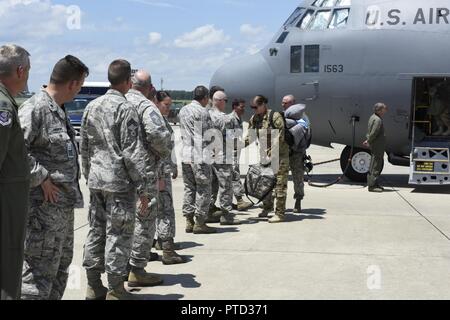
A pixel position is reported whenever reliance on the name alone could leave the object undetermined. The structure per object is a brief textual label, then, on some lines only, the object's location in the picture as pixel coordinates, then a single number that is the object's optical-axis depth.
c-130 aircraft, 11.20
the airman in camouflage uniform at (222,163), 7.98
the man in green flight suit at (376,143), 11.15
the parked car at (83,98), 19.88
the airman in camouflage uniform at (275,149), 8.15
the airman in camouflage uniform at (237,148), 8.79
